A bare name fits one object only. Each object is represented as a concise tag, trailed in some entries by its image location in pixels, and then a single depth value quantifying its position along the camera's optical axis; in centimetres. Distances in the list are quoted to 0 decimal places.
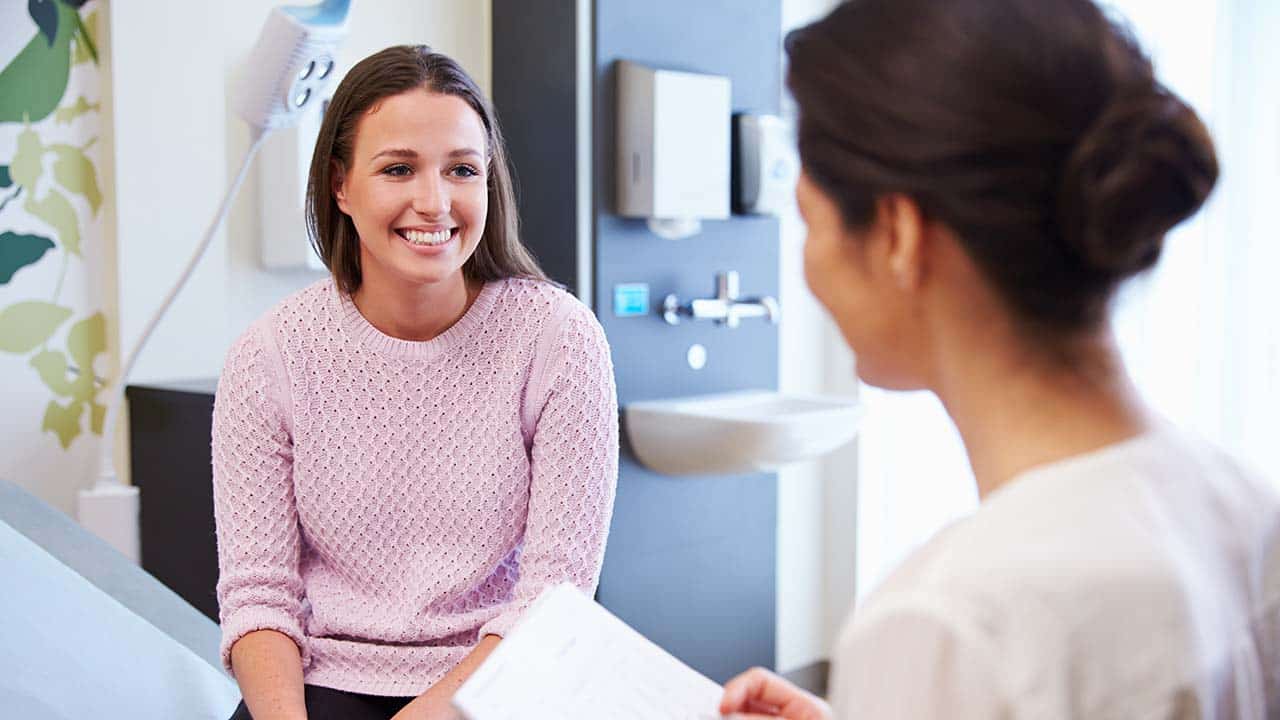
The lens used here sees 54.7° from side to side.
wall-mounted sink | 237
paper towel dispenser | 246
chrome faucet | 261
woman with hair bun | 57
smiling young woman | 139
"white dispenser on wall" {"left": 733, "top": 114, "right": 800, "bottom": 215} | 266
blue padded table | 134
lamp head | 181
